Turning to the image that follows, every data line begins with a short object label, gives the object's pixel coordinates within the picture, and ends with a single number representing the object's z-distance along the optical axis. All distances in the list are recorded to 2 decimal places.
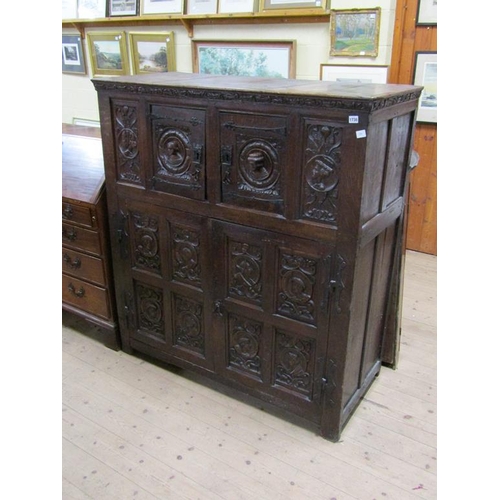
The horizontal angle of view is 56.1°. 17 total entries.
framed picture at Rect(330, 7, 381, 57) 3.06
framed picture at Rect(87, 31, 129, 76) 4.35
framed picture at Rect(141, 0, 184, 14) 3.79
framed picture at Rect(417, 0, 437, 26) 3.02
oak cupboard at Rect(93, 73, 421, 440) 1.56
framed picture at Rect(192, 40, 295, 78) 3.43
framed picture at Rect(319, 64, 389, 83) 3.18
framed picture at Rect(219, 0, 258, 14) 3.39
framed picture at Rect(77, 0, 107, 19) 4.34
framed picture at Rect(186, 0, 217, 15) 3.61
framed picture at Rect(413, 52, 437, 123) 3.13
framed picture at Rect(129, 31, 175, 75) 4.00
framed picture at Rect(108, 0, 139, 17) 4.11
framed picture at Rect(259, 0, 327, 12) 3.13
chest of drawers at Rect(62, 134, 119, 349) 2.25
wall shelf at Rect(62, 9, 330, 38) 3.22
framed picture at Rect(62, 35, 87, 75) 4.74
